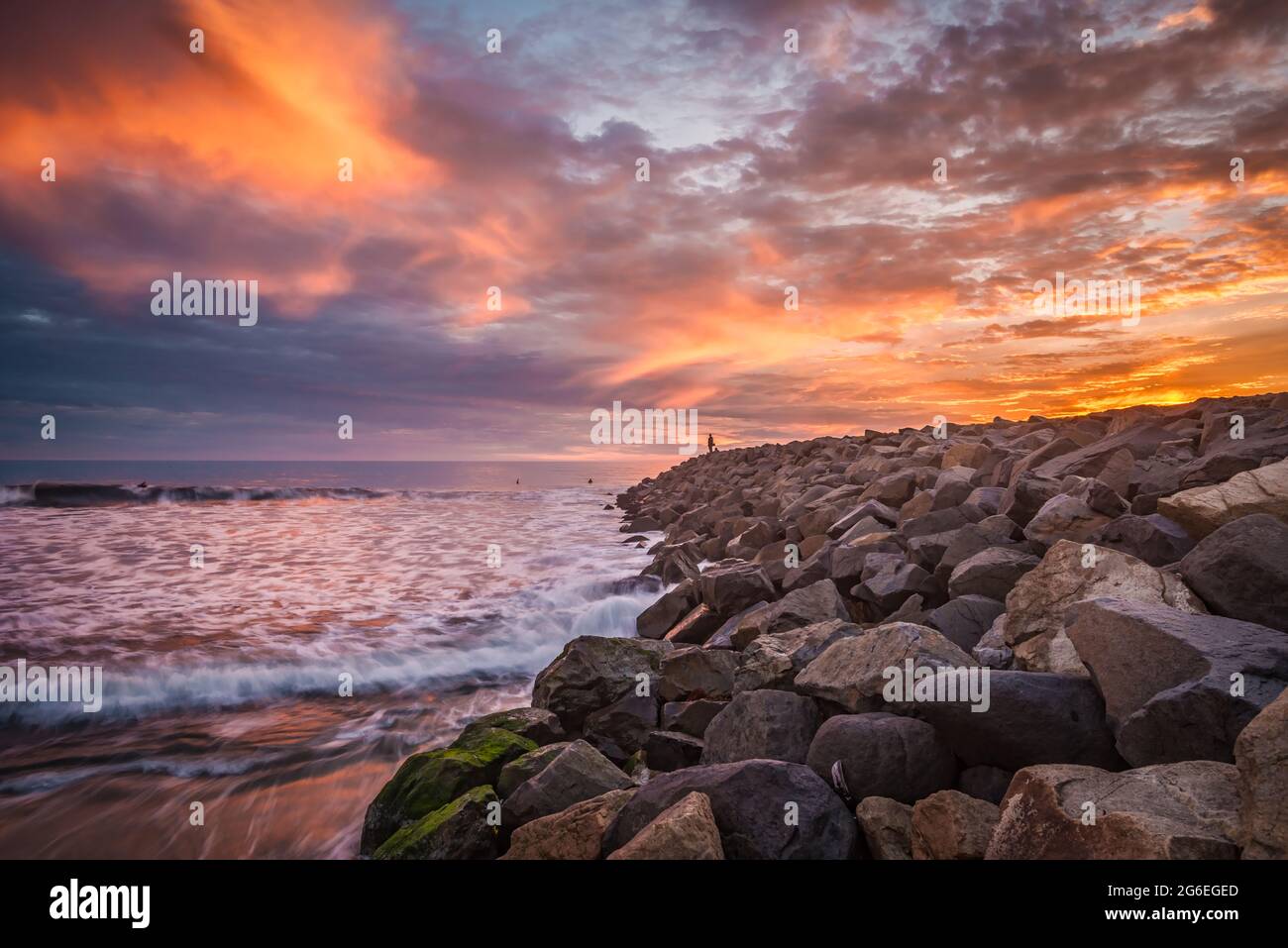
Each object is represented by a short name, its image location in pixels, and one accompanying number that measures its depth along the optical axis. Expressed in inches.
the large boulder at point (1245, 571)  162.2
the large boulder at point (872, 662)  176.7
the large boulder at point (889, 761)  152.3
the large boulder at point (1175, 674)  122.1
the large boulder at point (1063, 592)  175.4
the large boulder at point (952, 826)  123.0
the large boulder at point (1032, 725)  142.6
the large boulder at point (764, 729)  183.2
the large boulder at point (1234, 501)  206.2
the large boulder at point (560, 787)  173.9
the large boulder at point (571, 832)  147.3
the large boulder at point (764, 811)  135.4
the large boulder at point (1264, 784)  93.6
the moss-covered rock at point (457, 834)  165.9
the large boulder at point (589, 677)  267.7
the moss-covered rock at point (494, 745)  212.7
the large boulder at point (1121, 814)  98.8
